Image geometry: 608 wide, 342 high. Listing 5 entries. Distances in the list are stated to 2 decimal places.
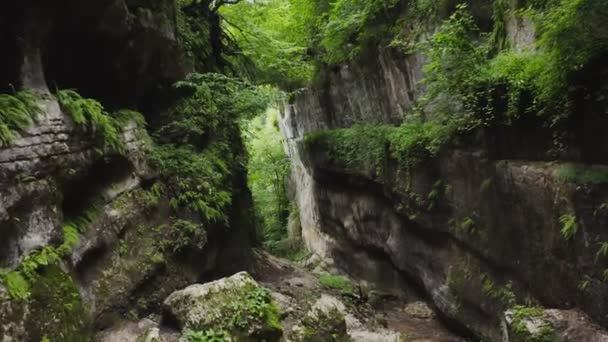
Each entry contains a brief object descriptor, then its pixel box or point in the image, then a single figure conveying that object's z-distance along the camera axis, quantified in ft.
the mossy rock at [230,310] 22.13
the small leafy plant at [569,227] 20.72
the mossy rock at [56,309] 17.60
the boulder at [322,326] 24.29
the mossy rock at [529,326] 20.04
